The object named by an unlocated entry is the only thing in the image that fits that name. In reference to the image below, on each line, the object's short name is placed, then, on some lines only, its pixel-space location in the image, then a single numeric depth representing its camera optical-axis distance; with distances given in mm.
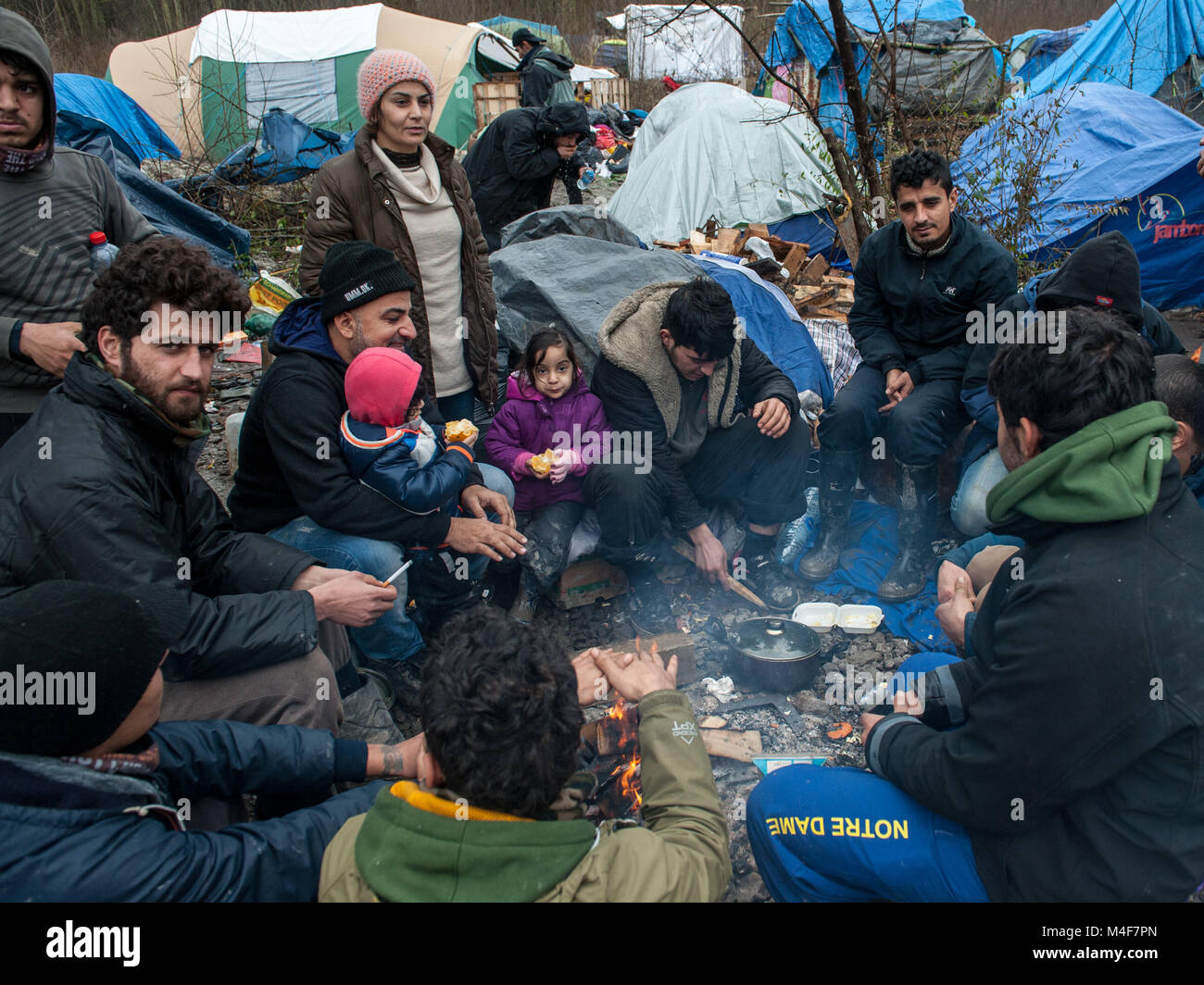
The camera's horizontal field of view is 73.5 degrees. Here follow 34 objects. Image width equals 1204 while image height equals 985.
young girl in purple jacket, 4031
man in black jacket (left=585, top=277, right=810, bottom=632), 3963
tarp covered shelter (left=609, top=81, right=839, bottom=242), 9047
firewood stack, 6344
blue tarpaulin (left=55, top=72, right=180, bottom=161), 9695
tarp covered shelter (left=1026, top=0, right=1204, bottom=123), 10461
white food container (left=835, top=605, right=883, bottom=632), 3910
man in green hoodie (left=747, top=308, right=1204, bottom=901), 1687
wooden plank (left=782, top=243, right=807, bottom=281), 6688
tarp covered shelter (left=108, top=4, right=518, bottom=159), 13016
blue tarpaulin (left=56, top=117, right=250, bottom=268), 7105
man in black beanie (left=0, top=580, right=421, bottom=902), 1523
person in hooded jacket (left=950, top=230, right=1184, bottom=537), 3658
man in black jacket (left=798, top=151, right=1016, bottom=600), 4227
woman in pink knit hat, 3881
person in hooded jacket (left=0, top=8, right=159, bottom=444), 2822
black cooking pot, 3461
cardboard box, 4180
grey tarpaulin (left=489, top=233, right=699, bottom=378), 4910
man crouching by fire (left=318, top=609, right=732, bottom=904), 1456
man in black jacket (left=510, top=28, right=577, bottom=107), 12266
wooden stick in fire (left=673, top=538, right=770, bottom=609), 4102
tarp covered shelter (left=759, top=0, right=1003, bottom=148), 12695
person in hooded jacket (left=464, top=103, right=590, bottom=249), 6547
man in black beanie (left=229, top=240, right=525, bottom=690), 3131
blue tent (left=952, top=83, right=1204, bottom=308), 6910
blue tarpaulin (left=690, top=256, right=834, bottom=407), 5207
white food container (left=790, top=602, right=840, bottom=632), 3941
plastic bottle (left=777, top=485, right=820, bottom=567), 4465
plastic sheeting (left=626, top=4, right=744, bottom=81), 19062
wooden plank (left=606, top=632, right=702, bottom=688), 3598
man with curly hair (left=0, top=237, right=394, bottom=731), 2201
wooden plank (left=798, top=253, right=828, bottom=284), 6781
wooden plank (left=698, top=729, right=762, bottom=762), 3188
